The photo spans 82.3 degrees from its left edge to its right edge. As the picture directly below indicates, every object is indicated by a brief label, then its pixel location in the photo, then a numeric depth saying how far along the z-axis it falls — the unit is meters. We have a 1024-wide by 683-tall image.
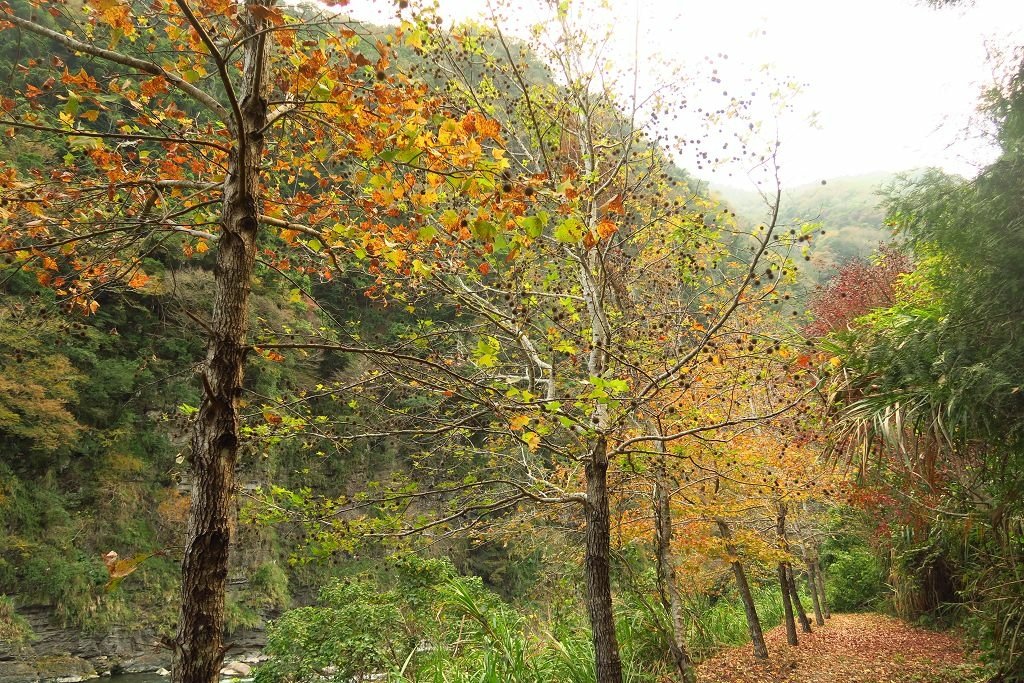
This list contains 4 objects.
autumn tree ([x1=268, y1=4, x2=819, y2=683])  3.88
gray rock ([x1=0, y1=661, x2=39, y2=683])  12.05
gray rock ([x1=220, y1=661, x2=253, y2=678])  14.38
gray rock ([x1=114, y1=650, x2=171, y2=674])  14.13
